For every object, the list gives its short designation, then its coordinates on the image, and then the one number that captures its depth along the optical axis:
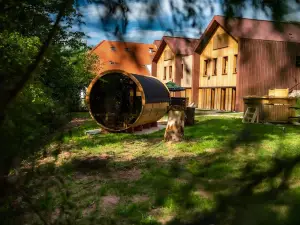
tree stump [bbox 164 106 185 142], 10.69
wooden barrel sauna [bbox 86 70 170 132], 13.11
